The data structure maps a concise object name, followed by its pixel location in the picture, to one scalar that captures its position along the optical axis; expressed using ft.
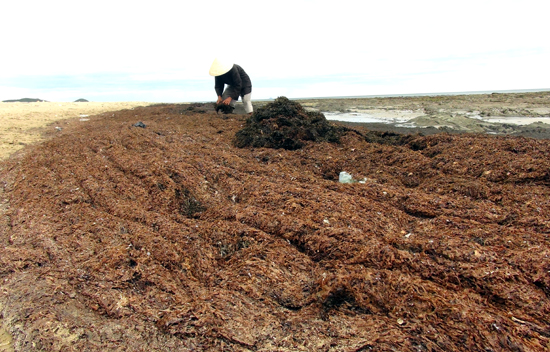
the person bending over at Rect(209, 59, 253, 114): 34.24
